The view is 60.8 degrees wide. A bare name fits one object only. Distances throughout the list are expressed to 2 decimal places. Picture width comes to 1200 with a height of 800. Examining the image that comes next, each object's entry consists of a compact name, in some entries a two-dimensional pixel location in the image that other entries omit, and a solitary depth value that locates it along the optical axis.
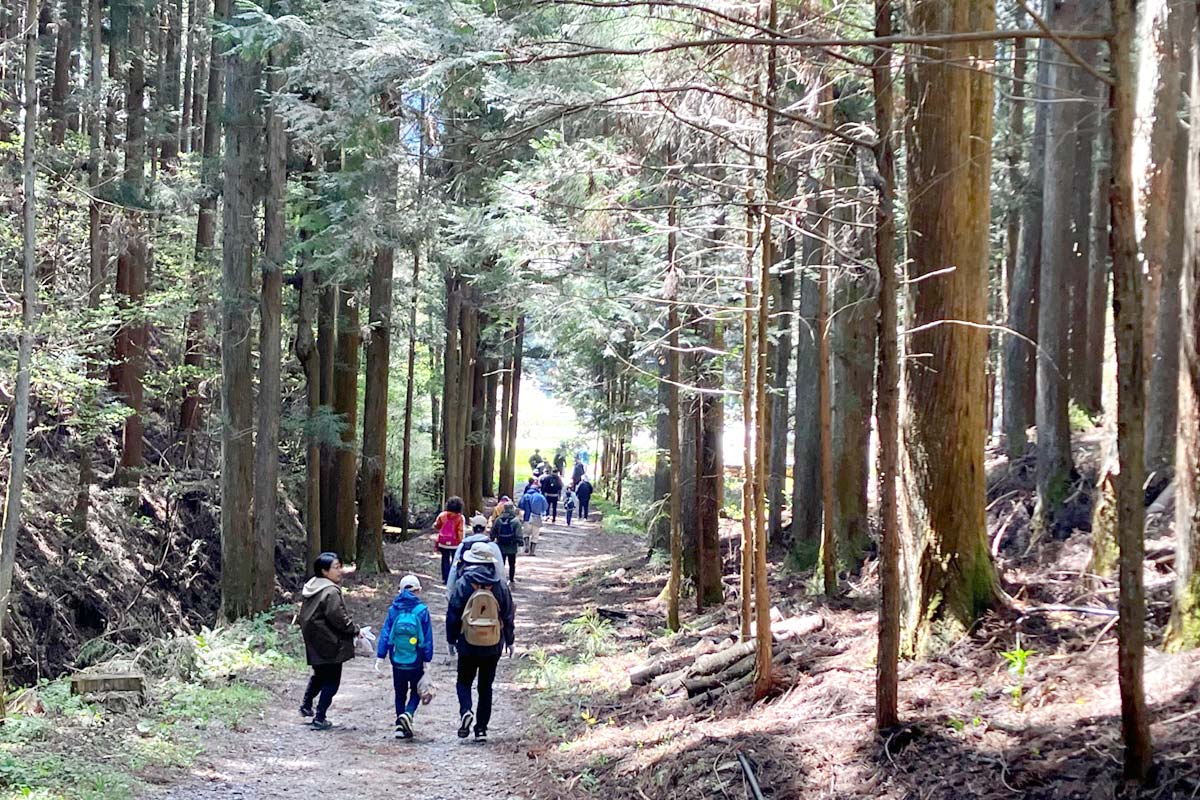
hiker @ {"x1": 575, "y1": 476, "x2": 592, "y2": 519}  40.38
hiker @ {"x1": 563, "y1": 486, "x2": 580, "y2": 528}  37.87
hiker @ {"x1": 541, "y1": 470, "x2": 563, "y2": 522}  37.53
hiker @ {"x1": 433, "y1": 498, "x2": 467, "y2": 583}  17.11
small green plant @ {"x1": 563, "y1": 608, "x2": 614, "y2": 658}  14.03
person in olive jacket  9.58
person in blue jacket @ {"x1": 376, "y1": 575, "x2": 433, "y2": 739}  9.61
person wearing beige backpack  9.38
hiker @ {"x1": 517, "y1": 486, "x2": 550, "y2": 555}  28.28
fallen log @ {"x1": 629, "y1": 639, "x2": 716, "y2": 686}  10.92
